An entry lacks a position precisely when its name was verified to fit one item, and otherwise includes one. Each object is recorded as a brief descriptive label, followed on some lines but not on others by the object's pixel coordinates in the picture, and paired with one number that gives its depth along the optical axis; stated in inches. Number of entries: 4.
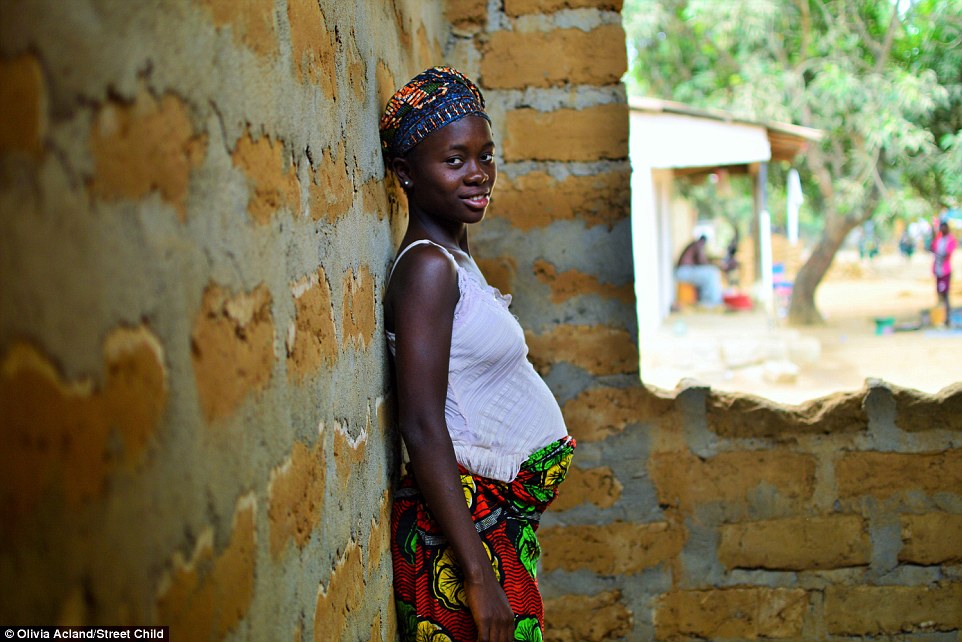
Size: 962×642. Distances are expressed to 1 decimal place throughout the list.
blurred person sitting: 684.1
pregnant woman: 62.4
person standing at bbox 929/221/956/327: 473.7
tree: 454.9
